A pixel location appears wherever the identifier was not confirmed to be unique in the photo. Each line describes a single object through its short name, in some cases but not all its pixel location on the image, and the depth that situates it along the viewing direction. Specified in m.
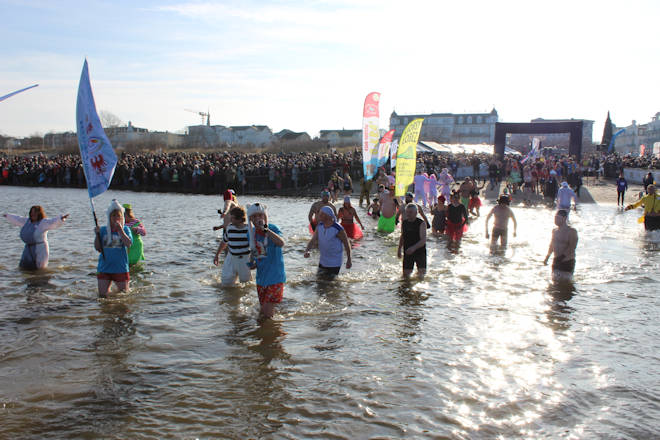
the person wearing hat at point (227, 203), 9.02
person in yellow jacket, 12.85
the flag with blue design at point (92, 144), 5.98
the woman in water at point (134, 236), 8.70
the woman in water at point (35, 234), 8.60
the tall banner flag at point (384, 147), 17.55
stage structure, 33.44
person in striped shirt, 6.68
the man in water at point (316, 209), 10.49
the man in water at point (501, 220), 11.27
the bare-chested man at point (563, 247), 8.41
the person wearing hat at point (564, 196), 16.01
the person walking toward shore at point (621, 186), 20.71
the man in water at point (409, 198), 10.90
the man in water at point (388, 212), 13.62
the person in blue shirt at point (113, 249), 6.71
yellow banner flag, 13.02
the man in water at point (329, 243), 7.57
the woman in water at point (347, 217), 11.80
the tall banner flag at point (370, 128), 15.06
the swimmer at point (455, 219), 12.41
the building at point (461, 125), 120.25
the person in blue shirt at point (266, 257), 5.79
